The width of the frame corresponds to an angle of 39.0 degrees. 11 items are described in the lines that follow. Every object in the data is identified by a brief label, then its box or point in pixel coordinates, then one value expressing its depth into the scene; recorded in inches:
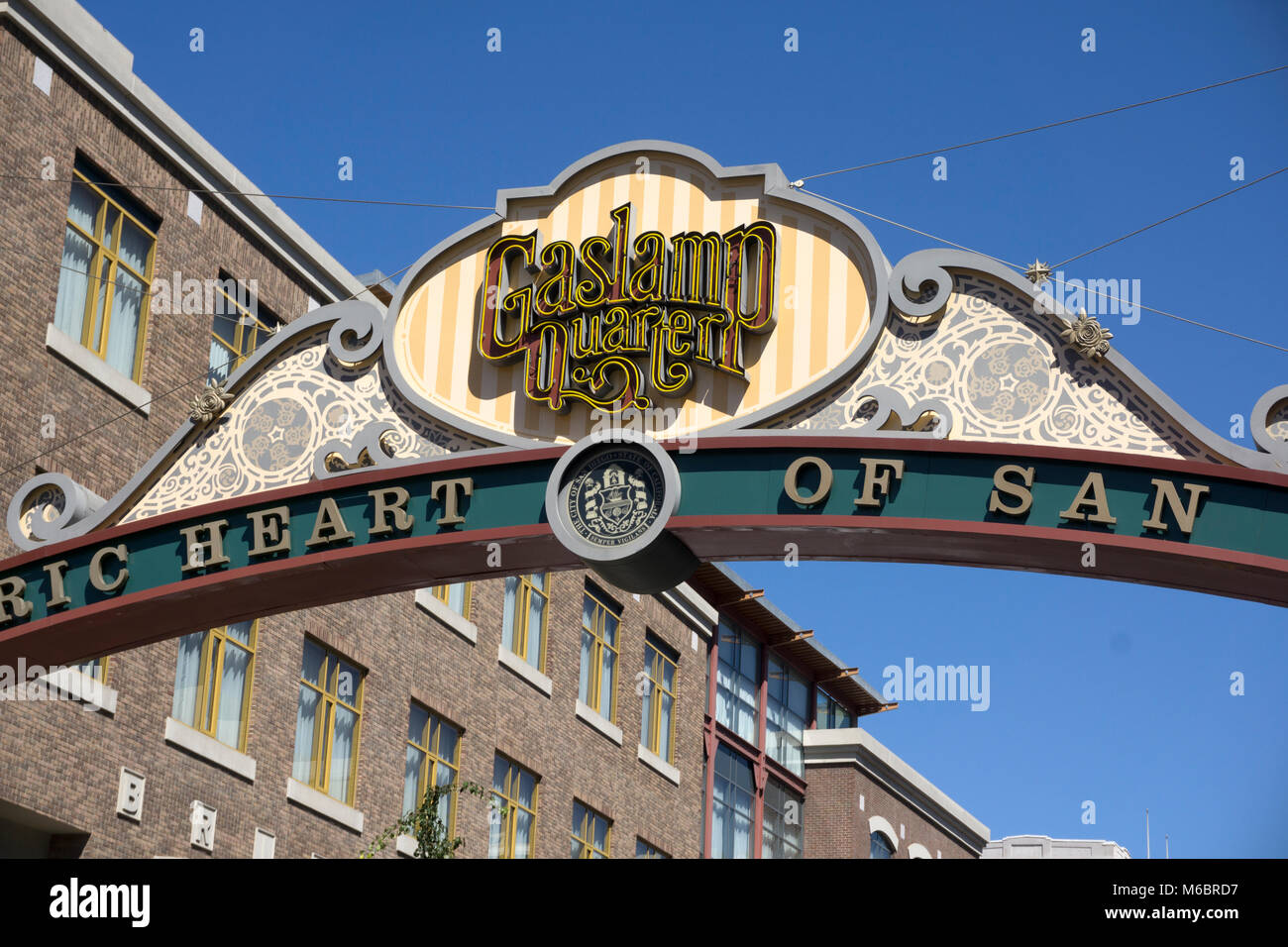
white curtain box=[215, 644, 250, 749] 924.0
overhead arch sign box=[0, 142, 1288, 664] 385.7
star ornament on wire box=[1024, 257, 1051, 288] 414.6
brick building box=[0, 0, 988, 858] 805.2
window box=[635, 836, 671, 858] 1301.7
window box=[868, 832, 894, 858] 1678.2
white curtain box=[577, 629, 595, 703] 1264.8
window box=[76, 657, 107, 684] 819.4
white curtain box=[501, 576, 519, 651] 1185.4
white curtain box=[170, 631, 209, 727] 889.5
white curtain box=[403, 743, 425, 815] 1077.8
